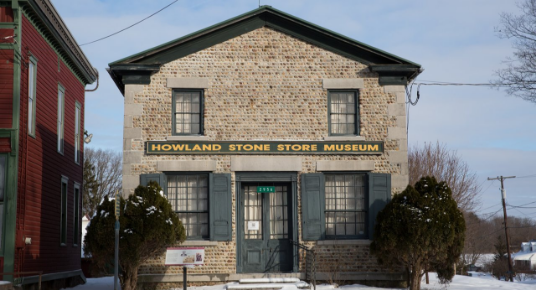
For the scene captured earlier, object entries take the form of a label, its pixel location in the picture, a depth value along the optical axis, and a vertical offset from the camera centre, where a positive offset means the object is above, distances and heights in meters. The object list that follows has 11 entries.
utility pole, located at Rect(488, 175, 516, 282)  40.05 -0.20
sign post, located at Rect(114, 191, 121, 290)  12.05 -0.32
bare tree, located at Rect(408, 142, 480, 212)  37.41 +2.21
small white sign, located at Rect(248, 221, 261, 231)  17.39 -0.39
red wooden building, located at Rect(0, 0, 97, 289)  15.00 +1.88
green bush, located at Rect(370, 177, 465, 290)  15.52 -0.51
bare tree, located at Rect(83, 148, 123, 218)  50.53 +2.99
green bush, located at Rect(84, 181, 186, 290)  14.83 -0.47
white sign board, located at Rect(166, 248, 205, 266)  15.40 -1.09
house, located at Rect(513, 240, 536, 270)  73.00 -5.52
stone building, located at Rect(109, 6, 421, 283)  17.08 +1.92
